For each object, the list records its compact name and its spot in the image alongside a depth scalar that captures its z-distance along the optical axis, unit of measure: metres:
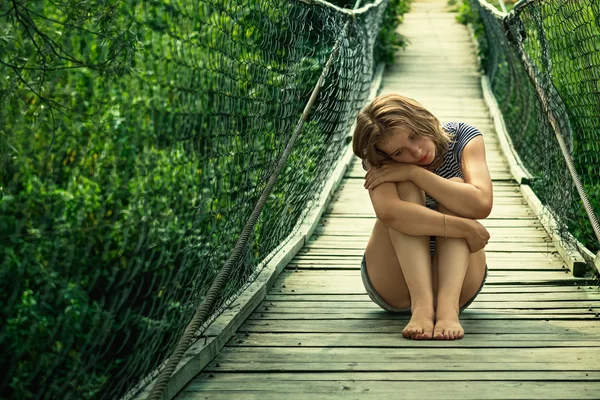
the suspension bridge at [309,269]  2.00
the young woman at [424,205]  2.34
